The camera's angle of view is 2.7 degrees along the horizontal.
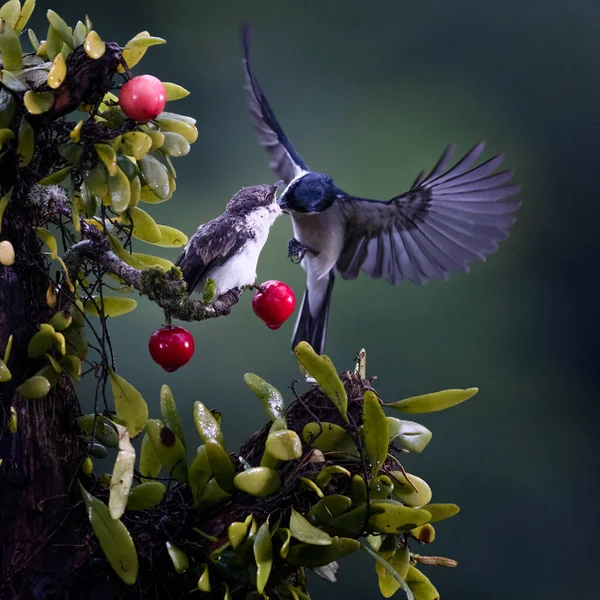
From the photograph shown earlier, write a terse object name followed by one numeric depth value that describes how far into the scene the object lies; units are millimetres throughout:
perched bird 7682
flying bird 7738
